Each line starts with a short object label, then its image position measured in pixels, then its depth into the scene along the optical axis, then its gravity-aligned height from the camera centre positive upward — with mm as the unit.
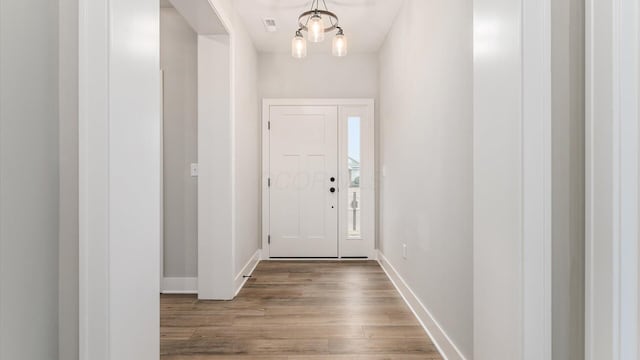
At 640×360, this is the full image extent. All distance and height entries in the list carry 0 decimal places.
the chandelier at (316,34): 2779 +1168
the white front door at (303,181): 4492 -74
